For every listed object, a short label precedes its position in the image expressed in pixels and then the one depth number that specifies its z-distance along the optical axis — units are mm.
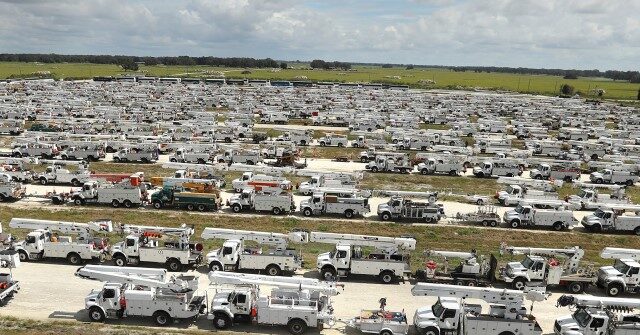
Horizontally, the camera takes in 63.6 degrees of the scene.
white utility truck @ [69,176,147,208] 49281
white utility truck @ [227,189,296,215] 49344
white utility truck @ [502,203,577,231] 47906
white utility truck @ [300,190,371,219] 49031
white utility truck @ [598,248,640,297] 33219
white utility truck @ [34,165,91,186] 57000
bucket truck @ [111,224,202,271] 34750
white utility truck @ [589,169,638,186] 66875
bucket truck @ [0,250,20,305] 28797
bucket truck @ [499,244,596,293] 33656
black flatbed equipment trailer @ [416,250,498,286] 32969
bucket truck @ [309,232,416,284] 34062
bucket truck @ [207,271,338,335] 26453
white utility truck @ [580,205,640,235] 47188
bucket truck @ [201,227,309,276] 34250
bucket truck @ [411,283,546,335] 25375
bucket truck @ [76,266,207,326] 27125
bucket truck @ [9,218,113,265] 35312
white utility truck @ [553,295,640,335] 25469
